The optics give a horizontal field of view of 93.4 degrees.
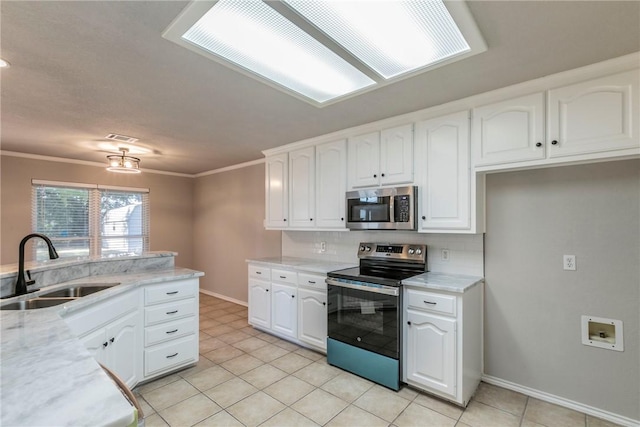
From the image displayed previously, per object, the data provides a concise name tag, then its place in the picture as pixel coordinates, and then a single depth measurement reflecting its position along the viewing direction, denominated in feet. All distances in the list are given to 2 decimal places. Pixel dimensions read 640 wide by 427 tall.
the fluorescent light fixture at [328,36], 4.59
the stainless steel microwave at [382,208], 8.79
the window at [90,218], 14.32
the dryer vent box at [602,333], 6.81
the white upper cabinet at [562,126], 5.97
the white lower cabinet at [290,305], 10.30
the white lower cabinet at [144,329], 6.57
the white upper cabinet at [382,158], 9.11
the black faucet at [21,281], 6.21
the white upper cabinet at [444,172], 7.98
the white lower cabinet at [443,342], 7.29
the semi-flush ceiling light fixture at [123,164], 12.00
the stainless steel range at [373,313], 8.07
